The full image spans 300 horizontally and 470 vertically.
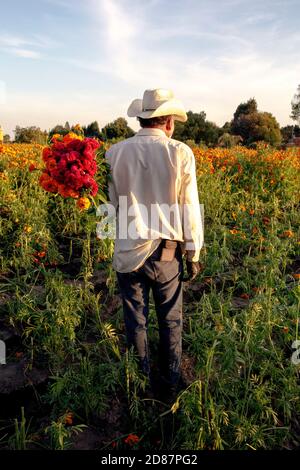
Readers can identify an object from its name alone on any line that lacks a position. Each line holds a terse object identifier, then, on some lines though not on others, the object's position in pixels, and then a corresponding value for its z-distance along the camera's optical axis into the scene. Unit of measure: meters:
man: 2.25
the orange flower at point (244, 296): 3.53
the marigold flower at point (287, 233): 4.26
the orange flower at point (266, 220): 4.88
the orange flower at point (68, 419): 2.12
